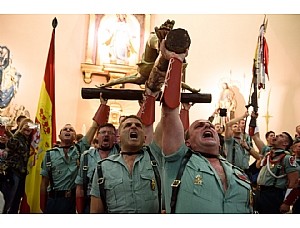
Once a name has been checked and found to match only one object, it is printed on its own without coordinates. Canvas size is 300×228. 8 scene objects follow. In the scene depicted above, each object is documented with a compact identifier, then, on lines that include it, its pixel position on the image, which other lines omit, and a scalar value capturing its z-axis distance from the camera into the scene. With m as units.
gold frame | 10.41
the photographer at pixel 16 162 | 4.32
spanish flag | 4.45
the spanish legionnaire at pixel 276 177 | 4.06
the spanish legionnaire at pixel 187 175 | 2.01
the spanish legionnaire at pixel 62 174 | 3.77
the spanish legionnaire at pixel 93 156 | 3.28
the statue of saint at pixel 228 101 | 10.36
